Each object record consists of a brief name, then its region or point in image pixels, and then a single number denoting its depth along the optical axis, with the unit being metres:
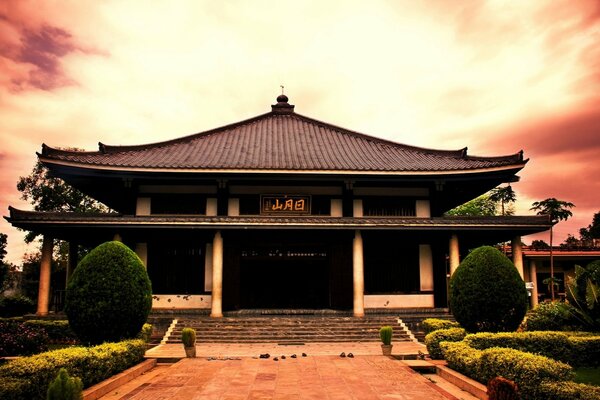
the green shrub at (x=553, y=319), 12.84
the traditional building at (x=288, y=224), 18.17
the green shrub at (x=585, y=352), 10.27
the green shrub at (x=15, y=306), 20.19
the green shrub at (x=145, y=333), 12.35
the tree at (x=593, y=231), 71.02
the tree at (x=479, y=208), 40.25
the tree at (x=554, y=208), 40.06
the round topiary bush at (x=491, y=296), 10.70
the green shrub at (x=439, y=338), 11.57
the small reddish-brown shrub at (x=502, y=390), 5.07
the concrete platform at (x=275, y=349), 12.91
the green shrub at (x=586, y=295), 11.85
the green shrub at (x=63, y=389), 5.11
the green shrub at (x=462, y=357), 8.91
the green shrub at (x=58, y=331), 15.44
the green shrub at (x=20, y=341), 10.56
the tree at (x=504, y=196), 43.56
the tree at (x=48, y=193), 34.78
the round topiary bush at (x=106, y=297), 10.17
